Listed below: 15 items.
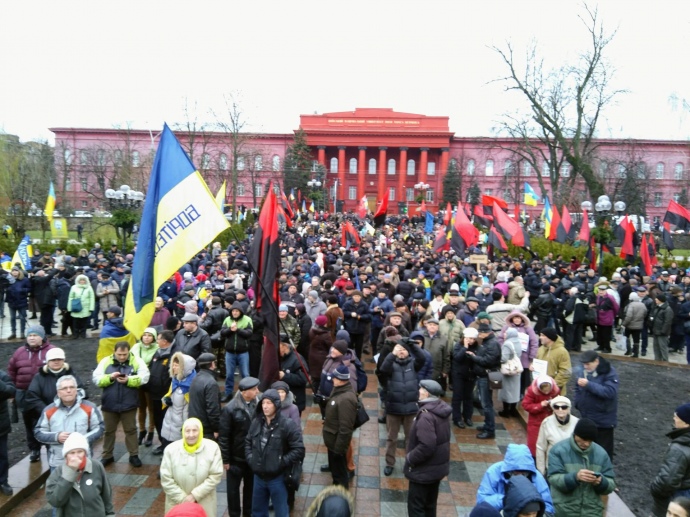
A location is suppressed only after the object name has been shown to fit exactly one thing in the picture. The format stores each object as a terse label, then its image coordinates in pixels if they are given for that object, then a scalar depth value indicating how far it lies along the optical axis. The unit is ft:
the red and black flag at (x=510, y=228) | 53.78
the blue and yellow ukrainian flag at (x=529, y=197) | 73.26
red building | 216.95
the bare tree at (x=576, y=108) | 98.68
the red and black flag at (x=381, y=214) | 73.26
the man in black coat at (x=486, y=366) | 23.30
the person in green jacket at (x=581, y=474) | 13.55
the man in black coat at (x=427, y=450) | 15.24
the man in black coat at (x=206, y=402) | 17.37
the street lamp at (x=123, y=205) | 59.20
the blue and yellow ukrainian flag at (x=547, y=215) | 68.96
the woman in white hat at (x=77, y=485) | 12.80
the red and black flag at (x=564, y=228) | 65.10
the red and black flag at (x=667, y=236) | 63.68
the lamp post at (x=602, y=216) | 55.52
